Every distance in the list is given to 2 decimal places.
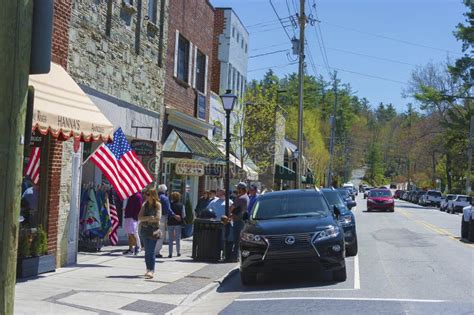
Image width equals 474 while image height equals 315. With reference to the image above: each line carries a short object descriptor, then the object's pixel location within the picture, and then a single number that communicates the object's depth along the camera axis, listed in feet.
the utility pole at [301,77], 102.73
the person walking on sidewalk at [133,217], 49.73
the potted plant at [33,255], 34.45
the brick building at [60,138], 33.83
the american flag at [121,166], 43.34
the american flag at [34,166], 39.32
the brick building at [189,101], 65.26
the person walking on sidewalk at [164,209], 48.01
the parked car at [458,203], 155.74
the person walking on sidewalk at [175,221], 49.24
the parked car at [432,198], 204.63
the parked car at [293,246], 35.14
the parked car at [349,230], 49.19
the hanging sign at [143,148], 55.31
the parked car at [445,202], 168.96
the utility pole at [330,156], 210.83
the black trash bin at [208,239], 48.19
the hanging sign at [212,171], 71.67
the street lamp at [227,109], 52.16
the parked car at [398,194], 314.96
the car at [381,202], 139.95
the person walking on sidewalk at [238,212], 47.78
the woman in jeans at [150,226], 37.24
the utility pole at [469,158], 185.40
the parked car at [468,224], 66.33
